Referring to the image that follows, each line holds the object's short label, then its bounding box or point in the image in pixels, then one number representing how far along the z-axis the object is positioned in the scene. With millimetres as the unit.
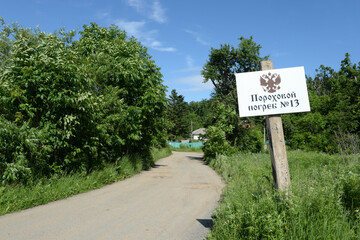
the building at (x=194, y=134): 87856
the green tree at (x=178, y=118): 75938
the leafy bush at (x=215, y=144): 21094
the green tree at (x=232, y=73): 25016
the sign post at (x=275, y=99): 4406
